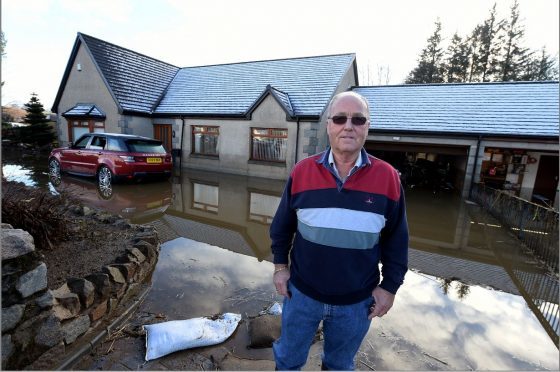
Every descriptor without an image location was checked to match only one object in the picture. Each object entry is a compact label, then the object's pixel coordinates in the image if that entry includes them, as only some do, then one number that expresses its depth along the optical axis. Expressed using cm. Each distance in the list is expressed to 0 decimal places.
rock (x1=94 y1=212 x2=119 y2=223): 530
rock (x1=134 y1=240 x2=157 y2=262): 429
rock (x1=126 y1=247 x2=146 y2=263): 404
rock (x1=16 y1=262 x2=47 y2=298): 214
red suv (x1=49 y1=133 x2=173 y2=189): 948
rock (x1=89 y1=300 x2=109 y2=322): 298
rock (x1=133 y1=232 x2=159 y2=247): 462
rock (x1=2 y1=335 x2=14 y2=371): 205
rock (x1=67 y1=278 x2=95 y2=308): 293
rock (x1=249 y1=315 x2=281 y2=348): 292
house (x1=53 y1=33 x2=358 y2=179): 1332
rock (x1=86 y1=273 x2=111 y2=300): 312
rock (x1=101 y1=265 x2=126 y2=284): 340
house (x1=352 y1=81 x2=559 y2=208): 1137
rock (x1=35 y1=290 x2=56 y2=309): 230
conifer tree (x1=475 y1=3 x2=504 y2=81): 2909
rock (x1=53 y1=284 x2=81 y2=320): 267
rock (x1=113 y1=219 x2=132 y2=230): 514
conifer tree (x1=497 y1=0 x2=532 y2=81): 2839
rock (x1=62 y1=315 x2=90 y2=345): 266
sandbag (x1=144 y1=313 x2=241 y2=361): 269
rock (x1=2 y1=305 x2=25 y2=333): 204
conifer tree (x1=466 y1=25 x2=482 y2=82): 2992
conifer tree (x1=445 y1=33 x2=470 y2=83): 3058
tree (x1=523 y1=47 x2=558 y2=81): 2758
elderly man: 189
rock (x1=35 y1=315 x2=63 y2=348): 233
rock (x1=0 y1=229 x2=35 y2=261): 208
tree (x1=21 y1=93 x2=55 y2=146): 1934
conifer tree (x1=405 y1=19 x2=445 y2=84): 3259
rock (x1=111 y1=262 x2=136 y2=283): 360
